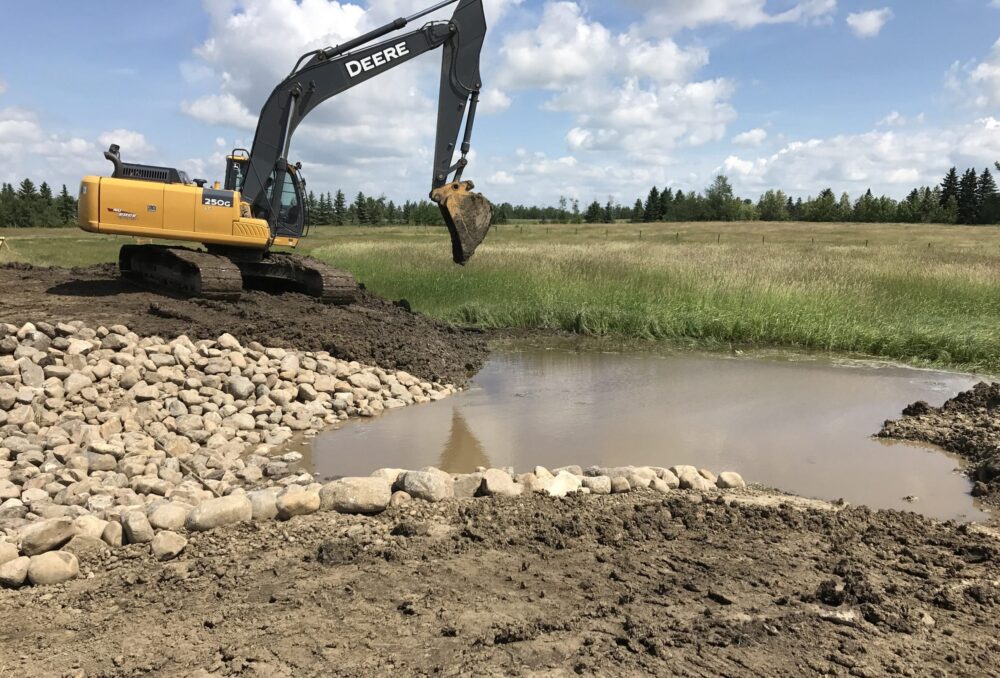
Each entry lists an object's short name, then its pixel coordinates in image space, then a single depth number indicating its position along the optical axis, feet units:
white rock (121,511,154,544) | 13.74
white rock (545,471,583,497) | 16.80
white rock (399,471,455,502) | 15.97
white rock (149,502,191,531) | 14.19
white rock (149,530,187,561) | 13.26
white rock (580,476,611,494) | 17.28
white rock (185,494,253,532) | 14.33
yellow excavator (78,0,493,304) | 35.22
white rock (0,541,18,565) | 12.74
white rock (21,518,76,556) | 13.10
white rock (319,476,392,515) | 15.24
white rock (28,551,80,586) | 12.43
